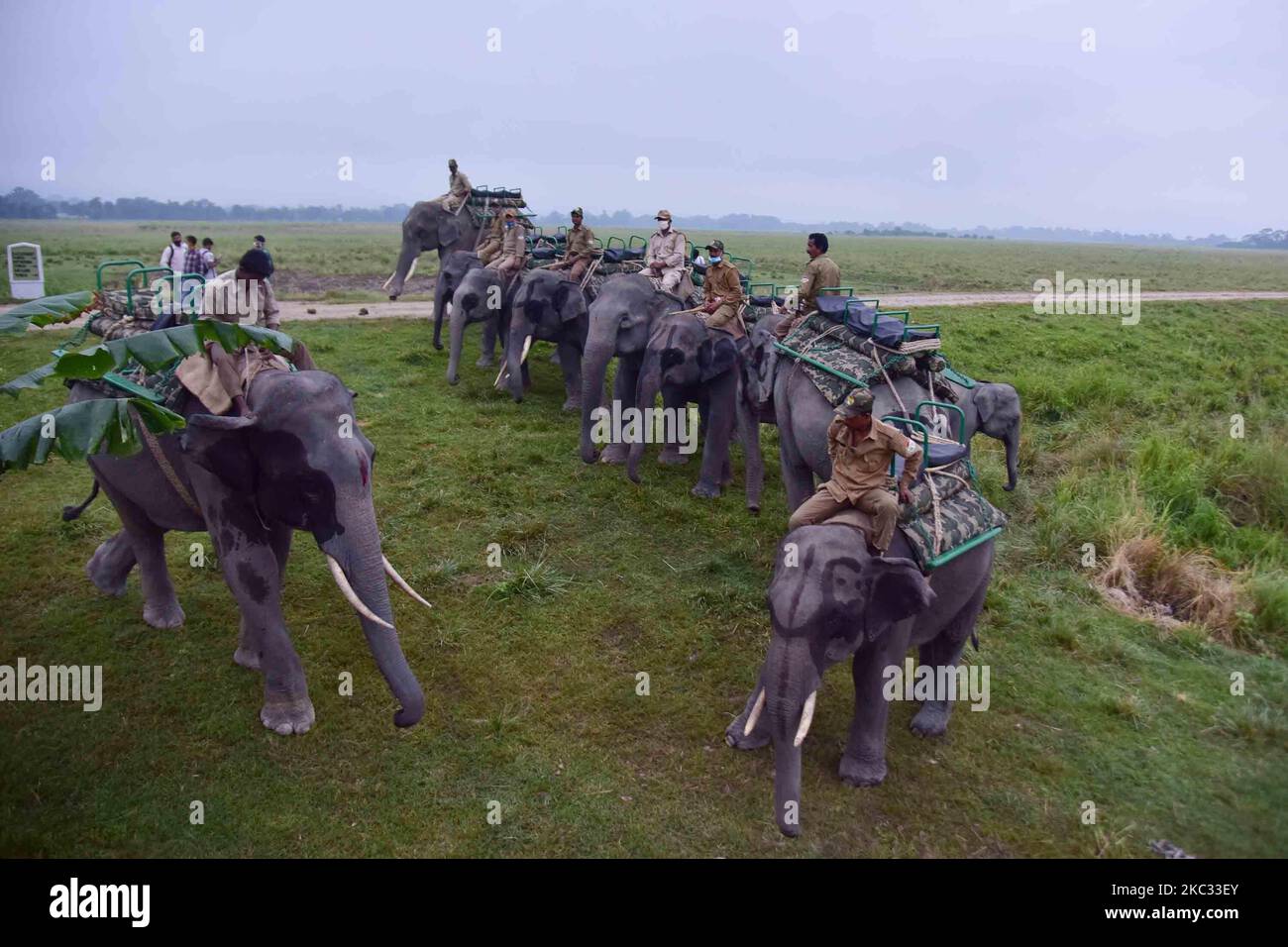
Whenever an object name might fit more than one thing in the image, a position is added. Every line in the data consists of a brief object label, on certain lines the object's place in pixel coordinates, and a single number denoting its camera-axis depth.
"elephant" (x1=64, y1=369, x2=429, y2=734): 6.32
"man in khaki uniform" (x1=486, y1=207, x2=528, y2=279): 18.17
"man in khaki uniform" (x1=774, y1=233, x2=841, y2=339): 10.75
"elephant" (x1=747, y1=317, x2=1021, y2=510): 9.38
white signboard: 24.53
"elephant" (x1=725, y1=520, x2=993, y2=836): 5.95
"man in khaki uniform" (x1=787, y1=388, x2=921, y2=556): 6.70
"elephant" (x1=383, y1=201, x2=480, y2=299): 22.27
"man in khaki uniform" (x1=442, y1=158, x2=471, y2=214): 22.22
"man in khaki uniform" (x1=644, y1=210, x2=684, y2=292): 14.39
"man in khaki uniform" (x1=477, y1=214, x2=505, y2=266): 19.58
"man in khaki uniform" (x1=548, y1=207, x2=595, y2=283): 16.89
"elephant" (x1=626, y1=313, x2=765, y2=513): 12.40
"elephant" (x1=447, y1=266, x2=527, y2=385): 17.22
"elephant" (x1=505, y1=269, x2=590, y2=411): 15.68
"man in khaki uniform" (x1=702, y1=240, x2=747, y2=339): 12.63
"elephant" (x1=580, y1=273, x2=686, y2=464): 13.45
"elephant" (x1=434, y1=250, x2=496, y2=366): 19.02
